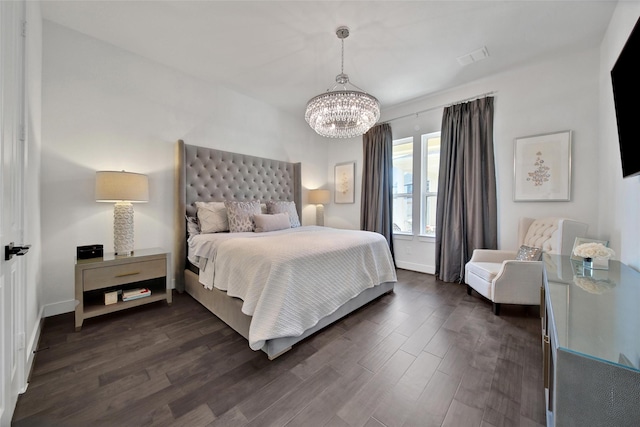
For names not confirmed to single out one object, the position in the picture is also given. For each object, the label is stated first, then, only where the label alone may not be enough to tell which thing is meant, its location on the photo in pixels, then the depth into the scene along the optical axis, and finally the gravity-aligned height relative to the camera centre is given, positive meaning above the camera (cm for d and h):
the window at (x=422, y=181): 388 +54
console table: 65 -43
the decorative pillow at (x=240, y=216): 297 -7
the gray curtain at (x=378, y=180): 414 +58
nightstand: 203 -65
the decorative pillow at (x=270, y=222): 307 -15
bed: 167 -46
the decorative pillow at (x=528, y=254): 247 -44
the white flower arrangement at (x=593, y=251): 161 -26
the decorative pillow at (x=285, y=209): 369 +3
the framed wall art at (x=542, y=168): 271 +56
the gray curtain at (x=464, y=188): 318 +35
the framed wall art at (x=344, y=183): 477 +61
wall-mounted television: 130 +70
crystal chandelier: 242 +110
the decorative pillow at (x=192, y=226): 294 -20
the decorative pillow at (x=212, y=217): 293 -8
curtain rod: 321 +166
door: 100 +4
